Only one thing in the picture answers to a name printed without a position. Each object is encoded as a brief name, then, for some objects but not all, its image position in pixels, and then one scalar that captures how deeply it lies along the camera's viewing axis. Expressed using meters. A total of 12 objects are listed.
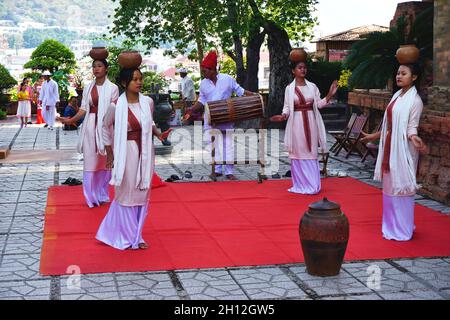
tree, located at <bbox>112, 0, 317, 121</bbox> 18.75
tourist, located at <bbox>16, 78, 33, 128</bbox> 22.50
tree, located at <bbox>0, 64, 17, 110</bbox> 27.61
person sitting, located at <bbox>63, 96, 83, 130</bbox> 16.50
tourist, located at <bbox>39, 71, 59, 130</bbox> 21.69
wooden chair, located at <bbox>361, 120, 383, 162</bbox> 12.37
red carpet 7.13
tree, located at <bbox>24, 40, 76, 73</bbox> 30.92
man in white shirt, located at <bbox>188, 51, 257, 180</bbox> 11.58
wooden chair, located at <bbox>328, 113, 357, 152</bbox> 14.26
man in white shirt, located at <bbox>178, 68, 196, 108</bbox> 20.92
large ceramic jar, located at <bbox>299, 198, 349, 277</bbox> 6.43
